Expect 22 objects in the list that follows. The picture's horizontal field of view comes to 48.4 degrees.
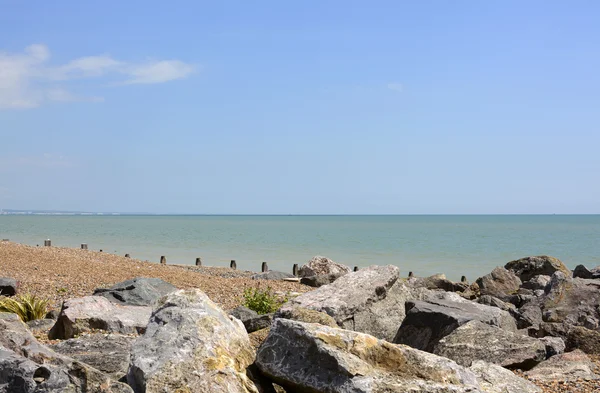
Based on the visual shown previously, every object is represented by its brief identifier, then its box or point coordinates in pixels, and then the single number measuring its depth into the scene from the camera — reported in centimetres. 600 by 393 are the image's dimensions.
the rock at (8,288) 1519
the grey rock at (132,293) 1262
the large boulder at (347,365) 618
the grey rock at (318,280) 2233
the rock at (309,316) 824
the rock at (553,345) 1070
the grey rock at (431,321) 999
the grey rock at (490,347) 930
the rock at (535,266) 2406
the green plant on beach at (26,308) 1220
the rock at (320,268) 2523
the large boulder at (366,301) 1062
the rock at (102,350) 752
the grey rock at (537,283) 2086
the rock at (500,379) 791
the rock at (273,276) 2523
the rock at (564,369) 928
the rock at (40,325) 1090
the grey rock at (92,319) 990
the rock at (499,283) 2048
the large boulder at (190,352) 609
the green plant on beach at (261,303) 1342
